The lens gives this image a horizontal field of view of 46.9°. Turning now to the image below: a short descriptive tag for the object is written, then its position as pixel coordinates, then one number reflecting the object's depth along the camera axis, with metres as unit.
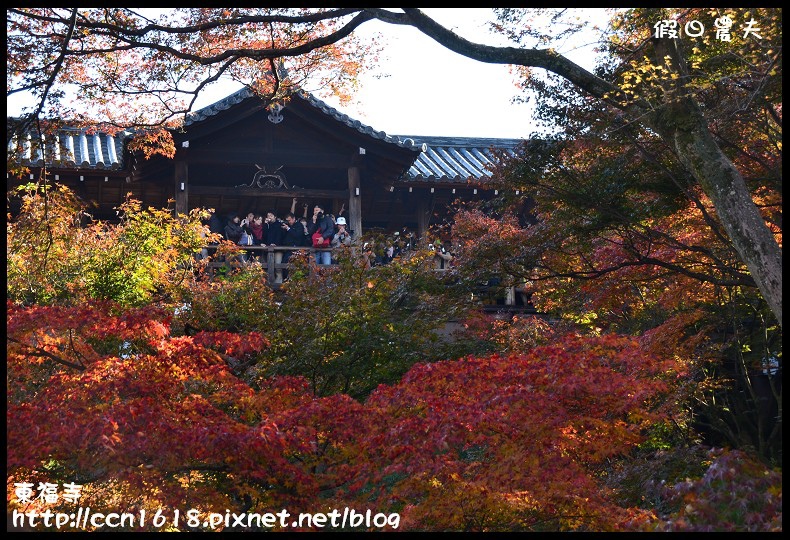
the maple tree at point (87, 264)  11.54
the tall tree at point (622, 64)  7.14
